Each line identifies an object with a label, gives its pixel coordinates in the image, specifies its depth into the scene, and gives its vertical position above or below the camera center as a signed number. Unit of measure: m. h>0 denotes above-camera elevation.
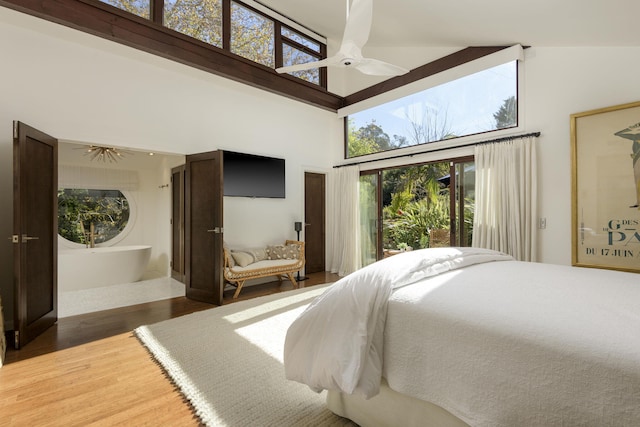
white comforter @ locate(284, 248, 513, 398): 1.32 -0.55
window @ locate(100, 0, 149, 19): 3.37 +2.38
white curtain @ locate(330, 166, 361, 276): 5.54 -0.12
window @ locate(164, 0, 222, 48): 3.77 +2.53
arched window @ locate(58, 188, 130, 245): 5.70 +0.03
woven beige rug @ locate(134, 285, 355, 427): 1.71 -1.11
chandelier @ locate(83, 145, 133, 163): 5.39 +1.14
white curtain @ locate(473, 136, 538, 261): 3.56 +0.19
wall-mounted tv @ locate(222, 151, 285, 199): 4.44 +0.60
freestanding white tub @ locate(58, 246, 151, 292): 4.45 -0.79
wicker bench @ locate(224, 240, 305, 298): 4.08 -0.76
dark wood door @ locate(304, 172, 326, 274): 5.79 -0.13
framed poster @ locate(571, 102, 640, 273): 2.97 +0.26
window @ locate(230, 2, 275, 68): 4.38 +2.66
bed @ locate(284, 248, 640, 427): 0.93 -0.49
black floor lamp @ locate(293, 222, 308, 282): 5.23 -0.23
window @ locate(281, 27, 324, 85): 5.00 +2.78
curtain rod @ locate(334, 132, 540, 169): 3.59 +0.93
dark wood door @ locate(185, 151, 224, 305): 3.90 -0.17
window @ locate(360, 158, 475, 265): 4.28 +0.11
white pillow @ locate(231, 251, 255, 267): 4.33 -0.62
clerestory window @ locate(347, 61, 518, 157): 3.92 +1.51
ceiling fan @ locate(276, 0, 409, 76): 2.46 +1.44
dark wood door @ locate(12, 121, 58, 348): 2.58 -0.14
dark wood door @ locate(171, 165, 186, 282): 5.15 -0.13
